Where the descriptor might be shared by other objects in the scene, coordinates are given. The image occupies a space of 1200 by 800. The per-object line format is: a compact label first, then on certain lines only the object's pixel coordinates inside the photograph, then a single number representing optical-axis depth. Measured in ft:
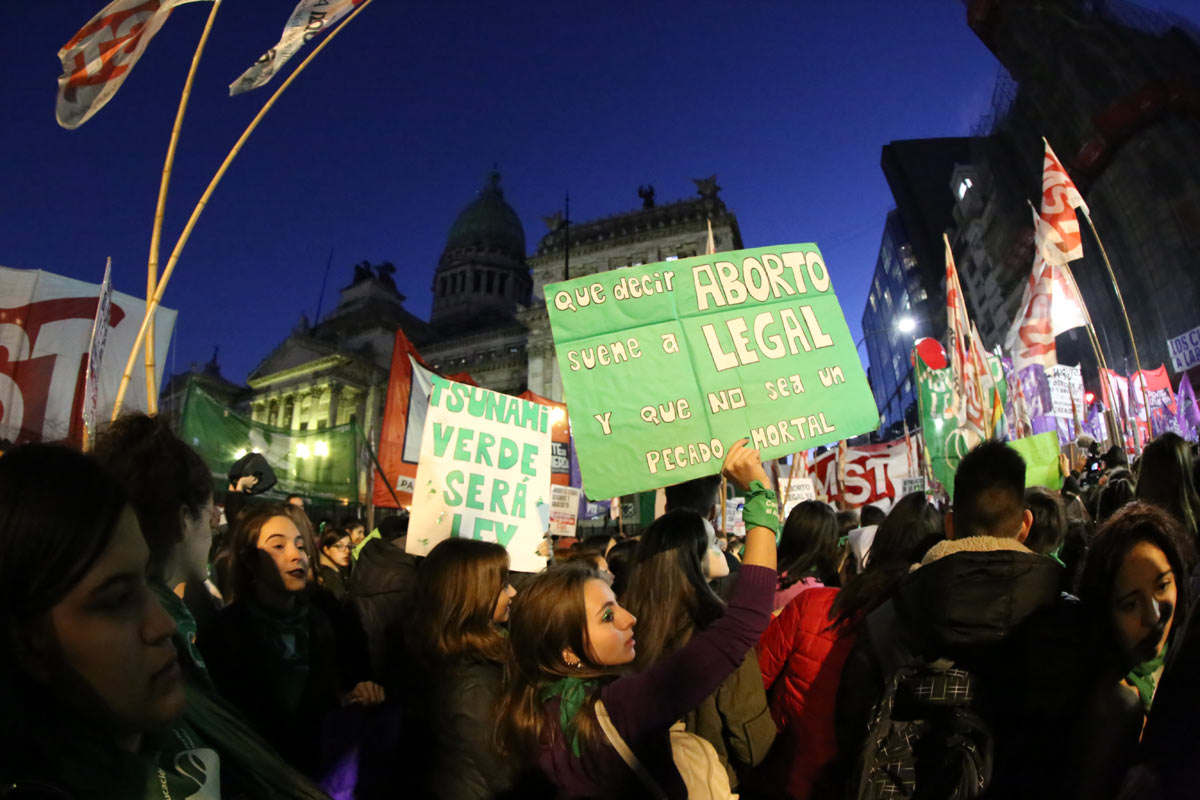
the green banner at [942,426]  28.94
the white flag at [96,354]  15.08
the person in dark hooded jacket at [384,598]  10.54
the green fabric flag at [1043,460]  23.81
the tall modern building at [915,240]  170.19
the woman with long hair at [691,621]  7.38
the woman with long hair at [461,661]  7.05
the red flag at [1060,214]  29.17
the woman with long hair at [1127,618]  4.99
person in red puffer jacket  7.24
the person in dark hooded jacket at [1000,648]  5.40
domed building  189.47
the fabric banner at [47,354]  15.48
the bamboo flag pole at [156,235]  14.58
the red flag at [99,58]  15.10
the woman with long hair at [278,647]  8.30
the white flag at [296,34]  17.26
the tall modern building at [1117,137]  85.25
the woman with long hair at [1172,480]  9.78
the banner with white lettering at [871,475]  40.37
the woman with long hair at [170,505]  5.44
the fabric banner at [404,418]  26.20
